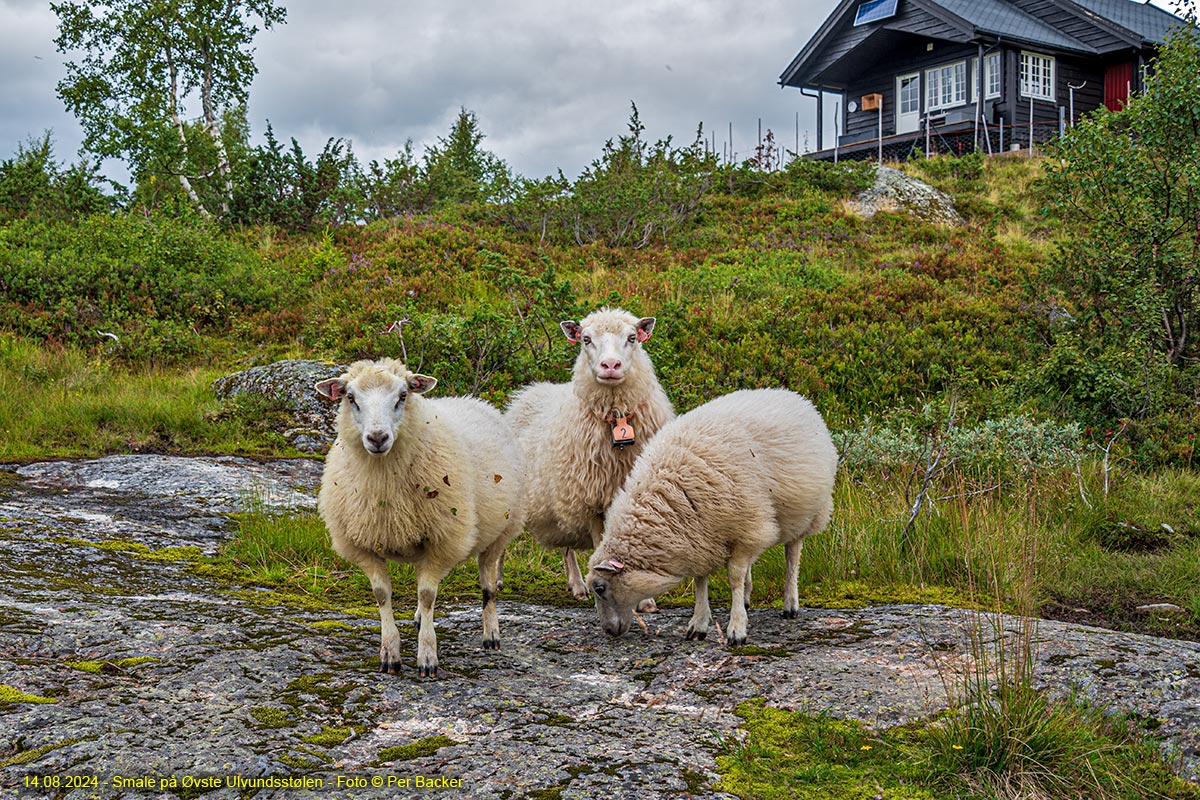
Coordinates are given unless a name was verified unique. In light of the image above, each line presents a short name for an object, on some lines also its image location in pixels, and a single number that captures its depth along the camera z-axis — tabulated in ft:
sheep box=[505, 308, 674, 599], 19.79
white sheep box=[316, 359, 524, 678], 14.07
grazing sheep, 15.90
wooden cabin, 102.17
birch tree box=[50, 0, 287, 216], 78.38
